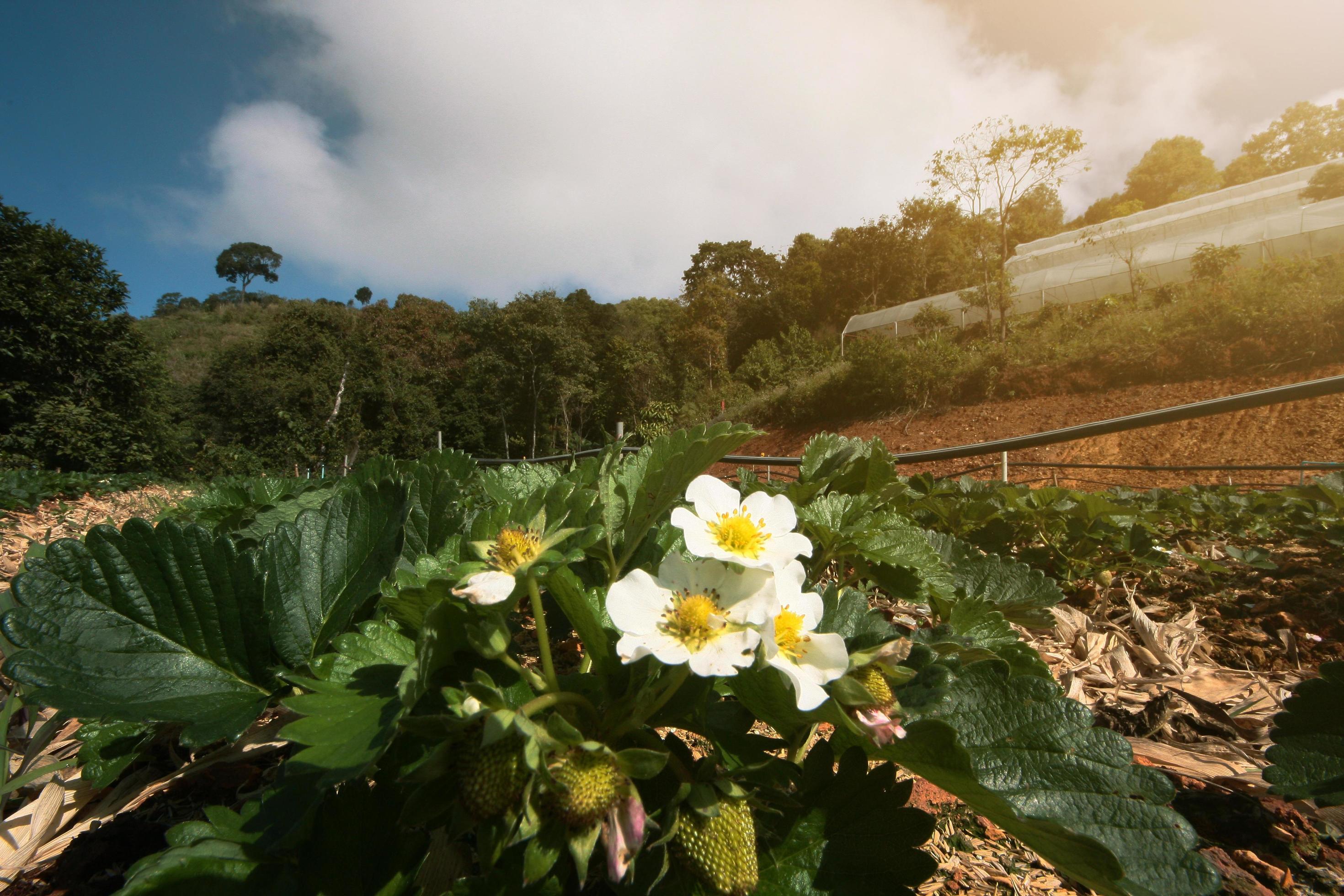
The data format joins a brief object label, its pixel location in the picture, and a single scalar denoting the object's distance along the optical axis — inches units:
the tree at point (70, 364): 506.3
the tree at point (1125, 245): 746.8
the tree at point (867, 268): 1249.4
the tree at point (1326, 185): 686.5
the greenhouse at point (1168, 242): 677.3
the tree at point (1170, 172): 1258.6
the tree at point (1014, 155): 666.8
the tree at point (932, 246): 1061.1
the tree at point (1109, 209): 1149.7
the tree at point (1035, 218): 964.4
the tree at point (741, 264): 1445.6
